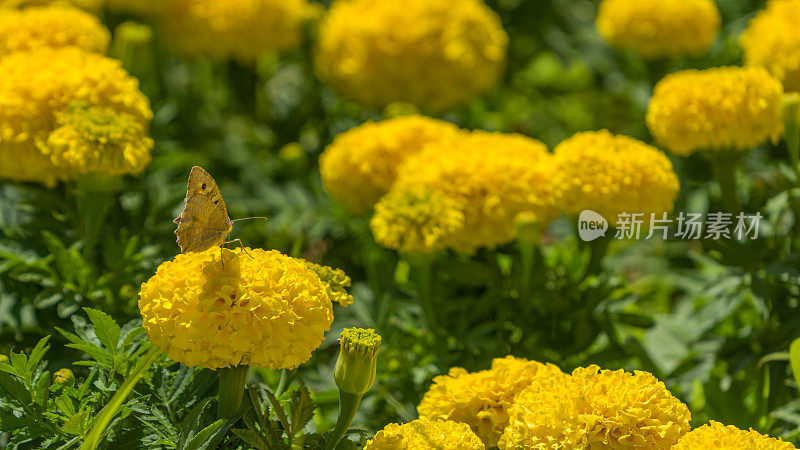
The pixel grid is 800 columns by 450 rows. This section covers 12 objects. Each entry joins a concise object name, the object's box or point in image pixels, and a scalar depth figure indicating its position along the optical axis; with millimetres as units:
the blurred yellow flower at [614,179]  1945
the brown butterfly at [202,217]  1794
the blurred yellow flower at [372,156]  2040
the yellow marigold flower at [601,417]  1779
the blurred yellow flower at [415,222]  1935
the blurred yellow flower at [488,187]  1966
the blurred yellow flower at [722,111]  1976
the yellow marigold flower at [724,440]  1769
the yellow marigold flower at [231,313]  1773
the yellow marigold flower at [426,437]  1776
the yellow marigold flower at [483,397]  1825
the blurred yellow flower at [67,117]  1899
